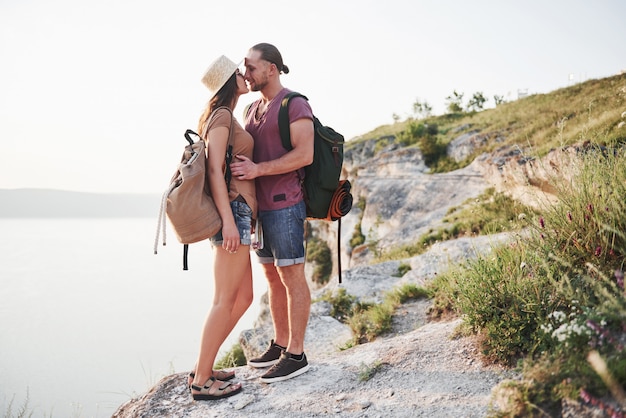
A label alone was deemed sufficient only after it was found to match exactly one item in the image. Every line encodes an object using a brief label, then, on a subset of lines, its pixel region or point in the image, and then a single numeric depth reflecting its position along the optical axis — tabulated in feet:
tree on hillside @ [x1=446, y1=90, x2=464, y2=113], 147.13
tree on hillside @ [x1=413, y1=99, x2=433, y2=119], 146.82
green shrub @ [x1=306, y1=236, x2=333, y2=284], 83.34
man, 12.62
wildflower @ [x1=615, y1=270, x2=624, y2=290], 9.92
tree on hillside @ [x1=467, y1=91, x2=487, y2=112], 153.22
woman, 11.78
